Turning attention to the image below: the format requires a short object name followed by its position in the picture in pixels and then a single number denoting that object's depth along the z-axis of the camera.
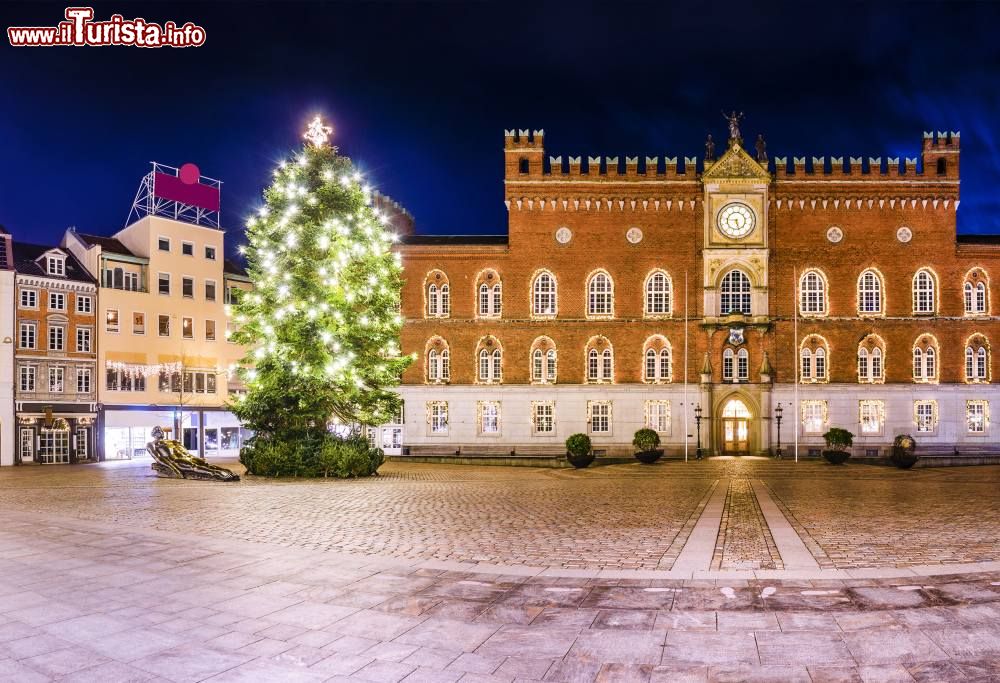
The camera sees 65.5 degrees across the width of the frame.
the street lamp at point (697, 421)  47.91
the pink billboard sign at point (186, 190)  52.47
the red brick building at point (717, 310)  48.72
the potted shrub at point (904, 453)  37.53
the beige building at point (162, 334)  50.09
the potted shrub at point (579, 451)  40.00
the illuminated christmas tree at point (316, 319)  30.48
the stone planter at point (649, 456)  43.12
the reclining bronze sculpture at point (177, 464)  28.94
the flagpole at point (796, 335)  48.06
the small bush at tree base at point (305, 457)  30.39
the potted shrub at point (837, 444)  40.88
